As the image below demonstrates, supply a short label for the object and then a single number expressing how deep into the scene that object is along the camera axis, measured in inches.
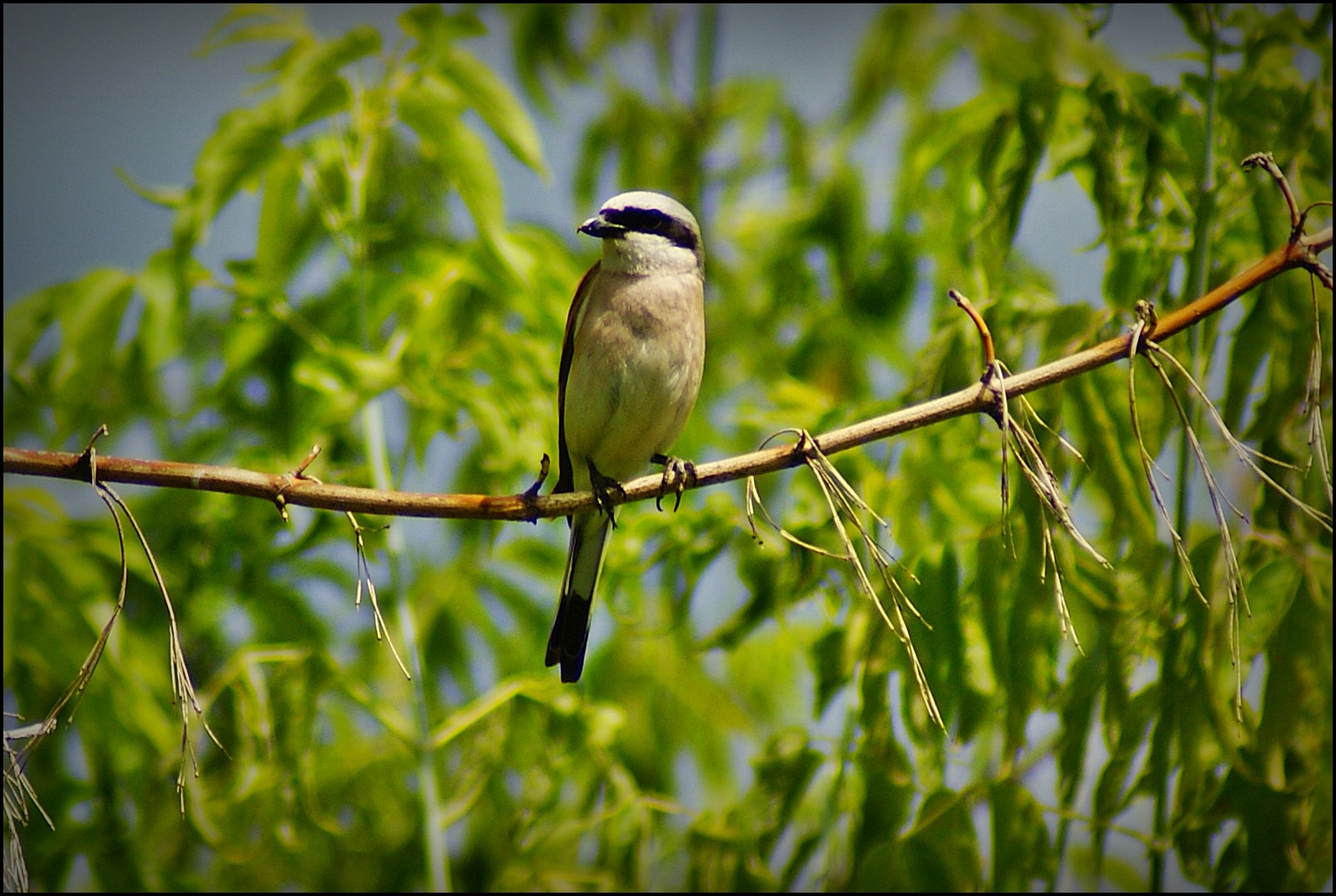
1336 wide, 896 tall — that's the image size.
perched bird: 301.8
